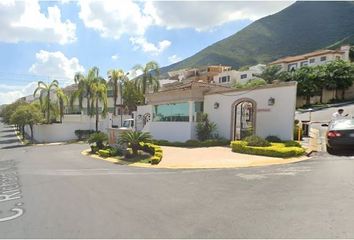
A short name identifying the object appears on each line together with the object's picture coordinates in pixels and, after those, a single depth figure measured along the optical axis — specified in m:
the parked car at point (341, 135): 14.27
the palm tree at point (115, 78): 50.50
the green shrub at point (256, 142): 18.81
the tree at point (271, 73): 66.94
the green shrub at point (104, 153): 23.99
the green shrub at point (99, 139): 28.24
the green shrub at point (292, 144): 18.47
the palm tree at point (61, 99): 49.72
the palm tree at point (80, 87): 47.12
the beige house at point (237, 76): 75.47
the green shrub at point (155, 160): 18.45
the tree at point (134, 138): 21.45
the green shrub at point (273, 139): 21.01
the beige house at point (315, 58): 72.88
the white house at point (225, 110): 21.41
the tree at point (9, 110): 70.41
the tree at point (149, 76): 48.56
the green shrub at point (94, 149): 27.62
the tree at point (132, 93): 50.99
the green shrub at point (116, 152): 23.74
